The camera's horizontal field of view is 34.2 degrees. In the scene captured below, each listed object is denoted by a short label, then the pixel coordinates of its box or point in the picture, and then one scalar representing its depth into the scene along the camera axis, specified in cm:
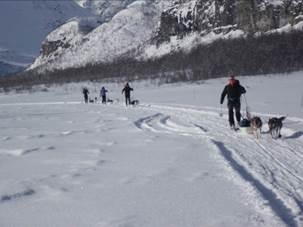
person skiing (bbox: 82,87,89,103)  3909
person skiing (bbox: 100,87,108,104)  3550
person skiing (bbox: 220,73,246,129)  1559
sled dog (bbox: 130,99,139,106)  3064
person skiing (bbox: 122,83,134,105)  3038
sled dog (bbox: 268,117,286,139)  1296
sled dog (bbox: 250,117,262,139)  1333
